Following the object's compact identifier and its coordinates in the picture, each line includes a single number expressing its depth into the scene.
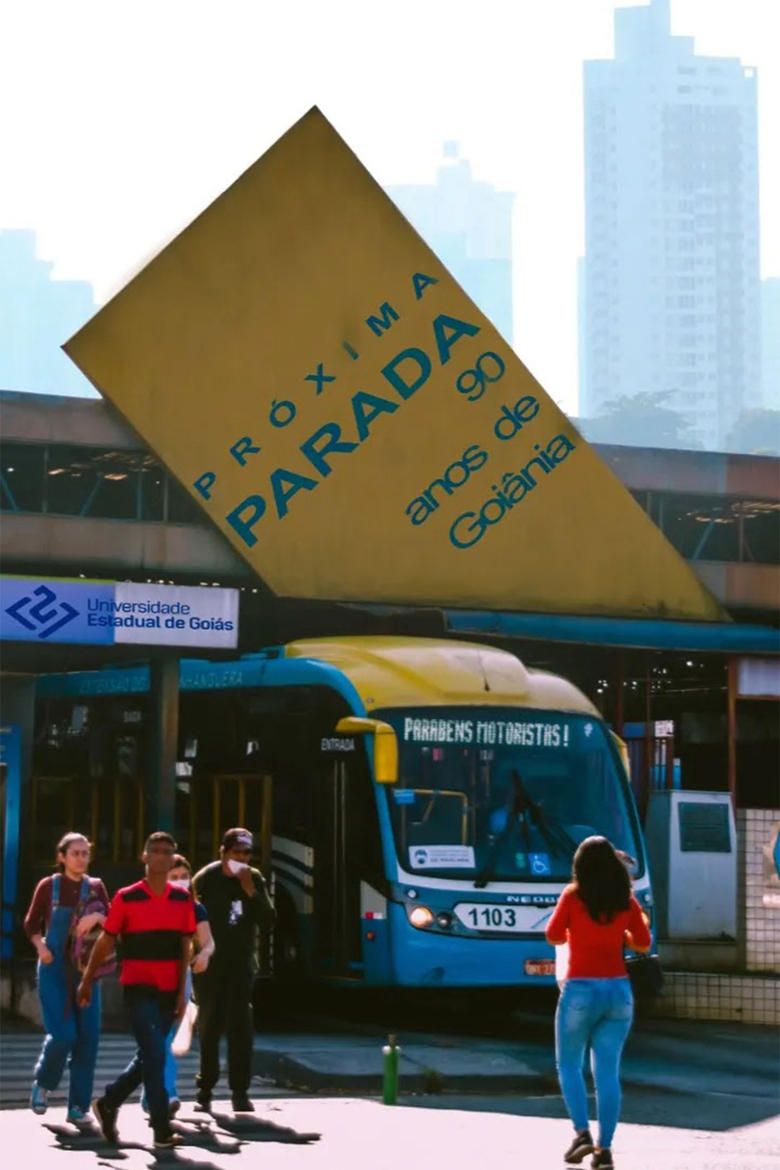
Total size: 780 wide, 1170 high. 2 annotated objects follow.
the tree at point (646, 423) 185.38
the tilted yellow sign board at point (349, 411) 27.72
